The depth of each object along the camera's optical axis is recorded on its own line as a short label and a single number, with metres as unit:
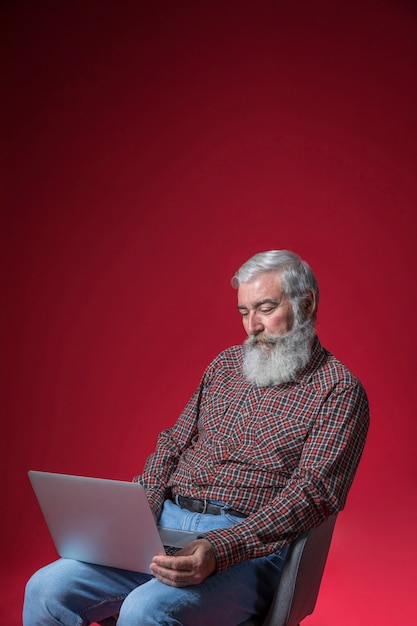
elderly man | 2.06
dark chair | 2.08
